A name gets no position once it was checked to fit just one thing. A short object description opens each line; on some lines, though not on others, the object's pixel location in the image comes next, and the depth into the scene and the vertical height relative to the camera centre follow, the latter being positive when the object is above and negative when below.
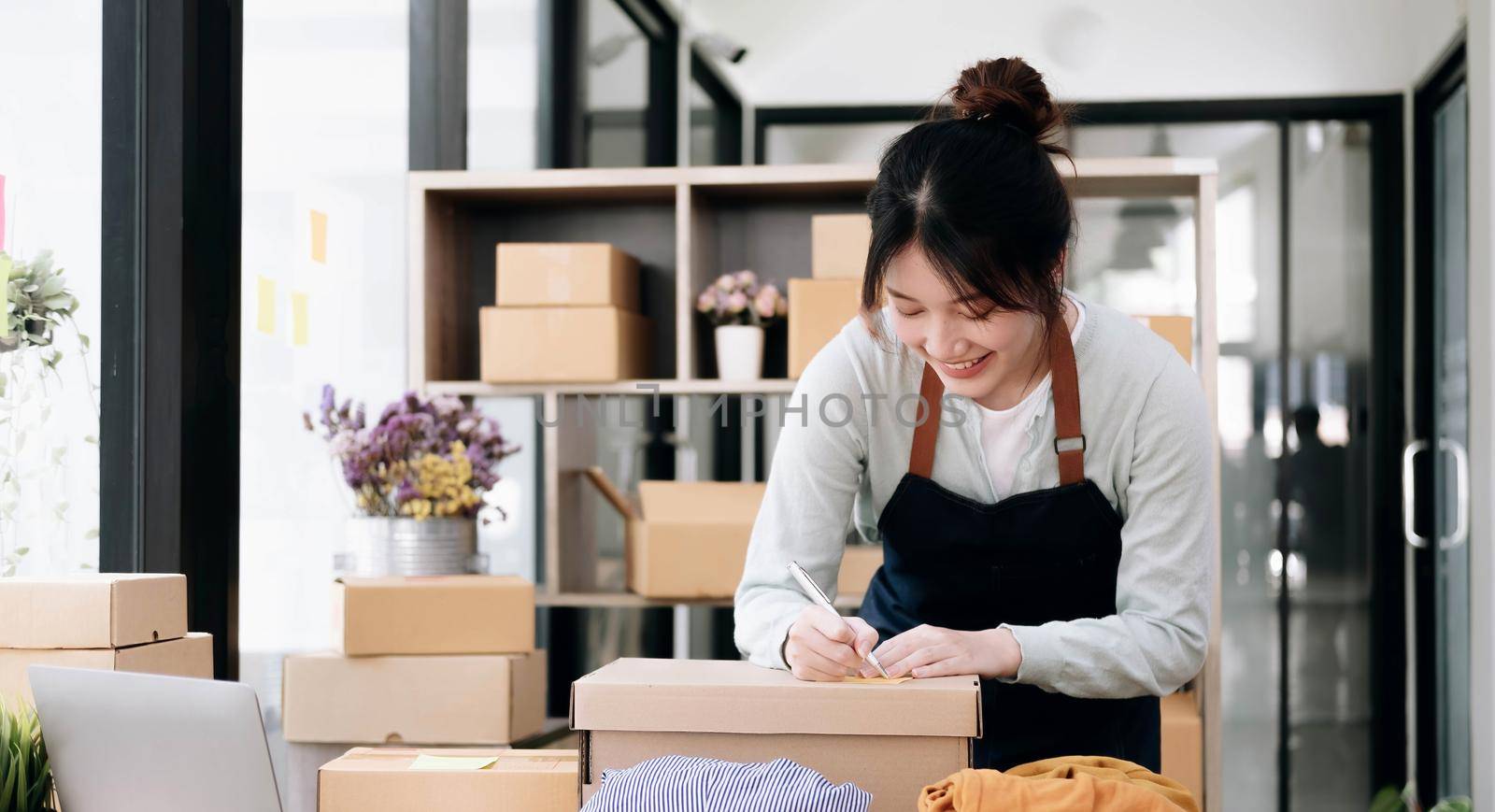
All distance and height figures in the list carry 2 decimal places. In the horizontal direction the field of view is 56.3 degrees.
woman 1.33 -0.05
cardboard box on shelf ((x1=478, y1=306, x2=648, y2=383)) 2.75 +0.14
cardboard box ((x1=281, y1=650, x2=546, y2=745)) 2.19 -0.44
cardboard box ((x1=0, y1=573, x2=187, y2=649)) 1.36 -0.19
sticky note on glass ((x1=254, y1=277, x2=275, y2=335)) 2.28 +0.18
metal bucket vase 2.34 -0.22
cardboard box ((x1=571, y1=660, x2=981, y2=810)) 1.11 -0.25
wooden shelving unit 2.76 +0.37
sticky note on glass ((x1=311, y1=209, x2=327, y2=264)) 2.47 +0.32
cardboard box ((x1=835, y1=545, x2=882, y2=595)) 2.71 -0.29
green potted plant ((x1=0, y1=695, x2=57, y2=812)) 1.21 -0.31
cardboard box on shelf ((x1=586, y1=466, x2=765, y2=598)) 2.68 -0.23
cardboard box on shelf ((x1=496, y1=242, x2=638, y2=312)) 2.76 +0.28
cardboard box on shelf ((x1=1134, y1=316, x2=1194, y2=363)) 2.69 +0.17
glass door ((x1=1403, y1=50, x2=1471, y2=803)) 3.65 -0.08
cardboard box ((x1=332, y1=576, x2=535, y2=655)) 2.17 -0.31
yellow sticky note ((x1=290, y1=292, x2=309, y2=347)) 2.40 +0.17
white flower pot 2.82 +0.13
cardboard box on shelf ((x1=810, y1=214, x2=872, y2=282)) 2.75 +0.34
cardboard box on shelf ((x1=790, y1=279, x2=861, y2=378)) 2.73 +0.20
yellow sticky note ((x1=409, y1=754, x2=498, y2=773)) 1.20 -0.30
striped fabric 0.99 -0.27
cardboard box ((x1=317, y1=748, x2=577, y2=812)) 1.18 -0.32
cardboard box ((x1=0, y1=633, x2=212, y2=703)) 1.36 -0.24
